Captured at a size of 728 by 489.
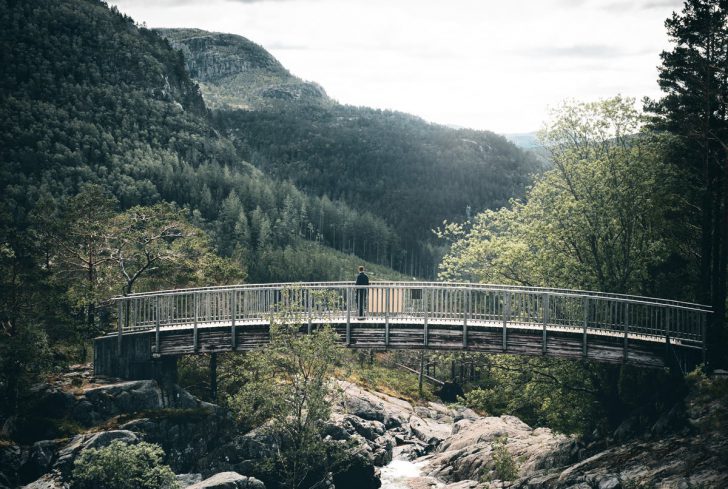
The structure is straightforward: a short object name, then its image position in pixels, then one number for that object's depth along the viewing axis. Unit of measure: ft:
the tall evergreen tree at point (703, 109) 97.76
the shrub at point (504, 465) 104.53
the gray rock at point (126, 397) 106.22
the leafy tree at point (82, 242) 128.77
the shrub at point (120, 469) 92.14
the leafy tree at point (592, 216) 110.63
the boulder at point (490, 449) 109.19
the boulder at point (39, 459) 96.78
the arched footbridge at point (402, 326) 95.40
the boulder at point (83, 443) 97.40
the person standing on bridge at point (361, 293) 106.63
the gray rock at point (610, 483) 85.51
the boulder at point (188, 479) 106.22
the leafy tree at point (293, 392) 102.42
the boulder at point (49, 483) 94.68
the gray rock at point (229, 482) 96.78
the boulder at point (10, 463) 94.27
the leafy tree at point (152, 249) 136.56
